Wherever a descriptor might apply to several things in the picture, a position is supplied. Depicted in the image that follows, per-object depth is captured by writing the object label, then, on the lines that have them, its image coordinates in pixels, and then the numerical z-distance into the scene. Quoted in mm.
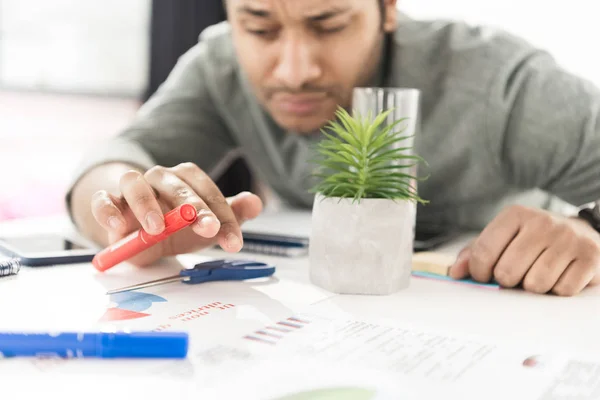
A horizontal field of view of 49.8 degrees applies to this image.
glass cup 806
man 721
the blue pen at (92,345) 429
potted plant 620
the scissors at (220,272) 661
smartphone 731
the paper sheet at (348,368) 400
